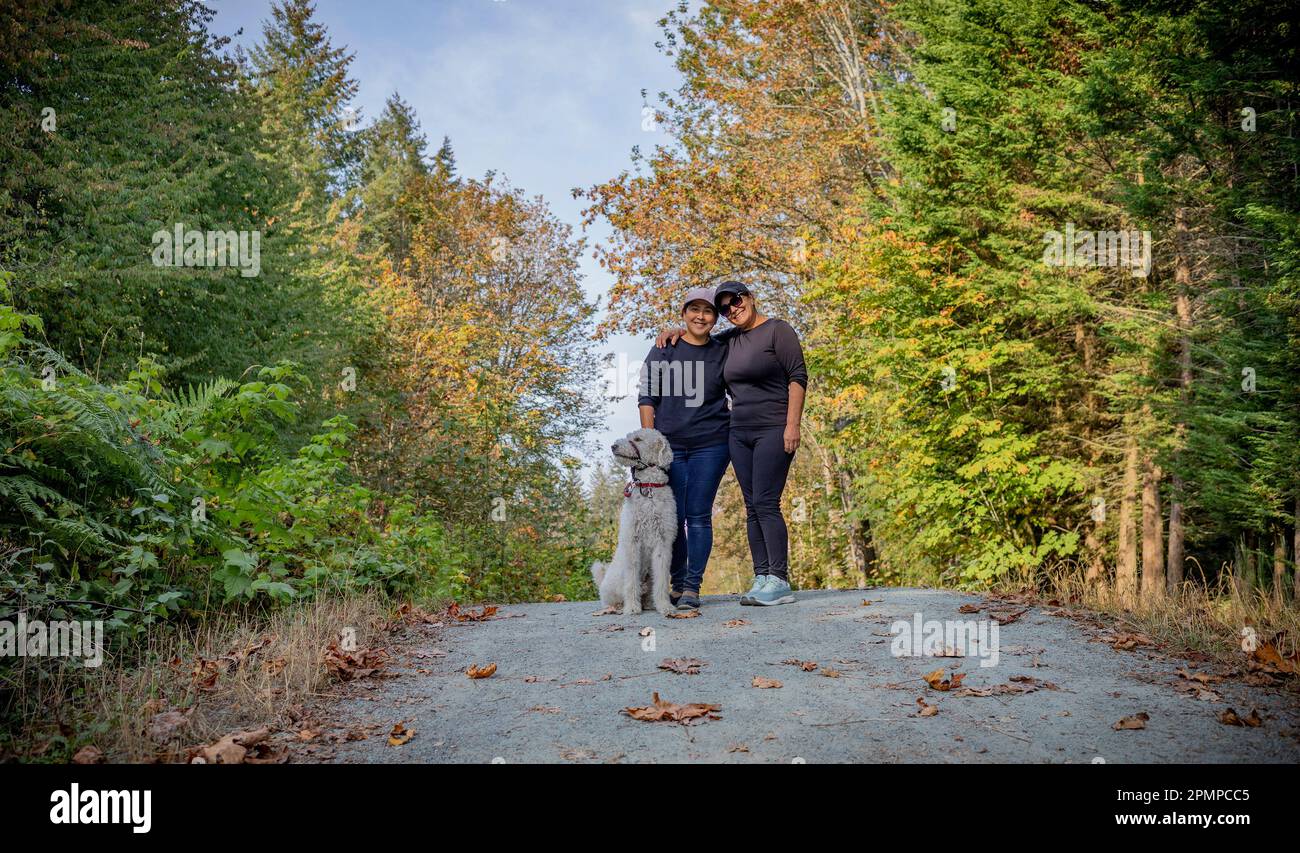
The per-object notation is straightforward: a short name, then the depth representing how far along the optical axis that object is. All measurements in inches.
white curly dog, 263.9
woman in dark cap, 267.4
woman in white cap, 276.2
